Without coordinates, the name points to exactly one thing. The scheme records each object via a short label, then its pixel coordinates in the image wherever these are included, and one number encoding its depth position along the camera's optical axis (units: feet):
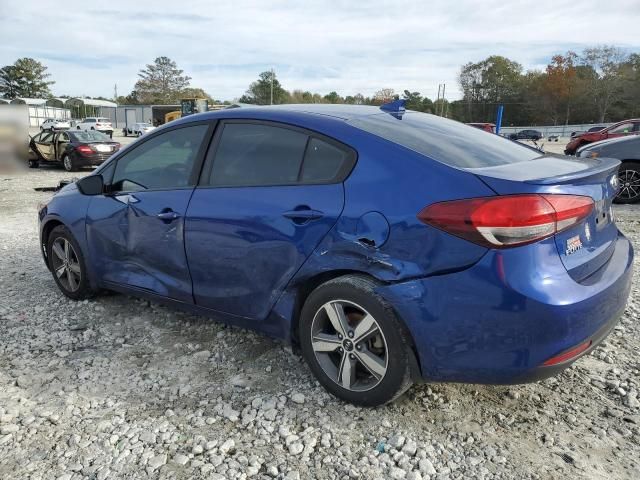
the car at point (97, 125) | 134.26
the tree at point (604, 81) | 239.91
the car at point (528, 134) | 158.36
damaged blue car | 7.17
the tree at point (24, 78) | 226.99
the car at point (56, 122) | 57.21
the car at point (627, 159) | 28.02
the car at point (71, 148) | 52.37
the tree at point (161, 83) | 281.13
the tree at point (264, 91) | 260.01
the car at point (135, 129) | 146.69
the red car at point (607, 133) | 60.95
